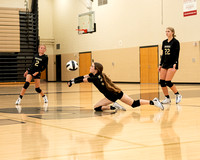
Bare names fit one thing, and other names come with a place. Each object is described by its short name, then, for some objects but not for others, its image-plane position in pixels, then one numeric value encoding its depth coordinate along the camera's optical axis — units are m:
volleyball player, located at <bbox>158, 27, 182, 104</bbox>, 13.19
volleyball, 11.73
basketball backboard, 39.50
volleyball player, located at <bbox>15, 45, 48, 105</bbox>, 14.59
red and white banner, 28.53
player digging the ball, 10.67
